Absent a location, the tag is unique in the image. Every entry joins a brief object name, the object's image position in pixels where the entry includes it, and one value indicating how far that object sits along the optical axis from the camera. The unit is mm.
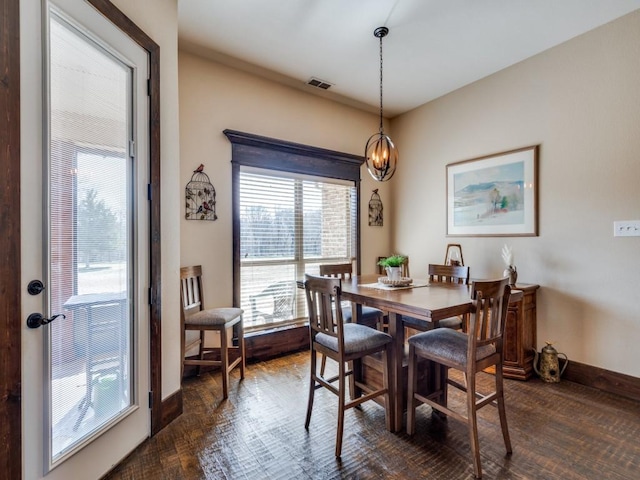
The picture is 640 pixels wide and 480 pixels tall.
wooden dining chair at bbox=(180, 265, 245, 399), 2564
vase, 3010
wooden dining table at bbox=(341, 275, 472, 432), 1762
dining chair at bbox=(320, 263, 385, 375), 2869
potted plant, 2486
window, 3318
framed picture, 3102
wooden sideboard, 2838
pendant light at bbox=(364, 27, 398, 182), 2625
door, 1346
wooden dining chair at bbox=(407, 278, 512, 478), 1680
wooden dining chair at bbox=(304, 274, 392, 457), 1848
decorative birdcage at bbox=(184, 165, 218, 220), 2945
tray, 2467
